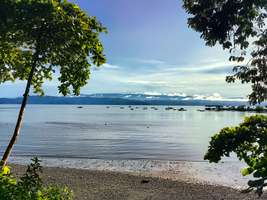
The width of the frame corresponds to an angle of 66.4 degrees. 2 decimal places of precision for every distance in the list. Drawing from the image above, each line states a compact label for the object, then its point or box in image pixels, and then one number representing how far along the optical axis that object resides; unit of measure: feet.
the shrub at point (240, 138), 16.45
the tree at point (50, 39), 21.38
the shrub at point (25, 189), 13.82
